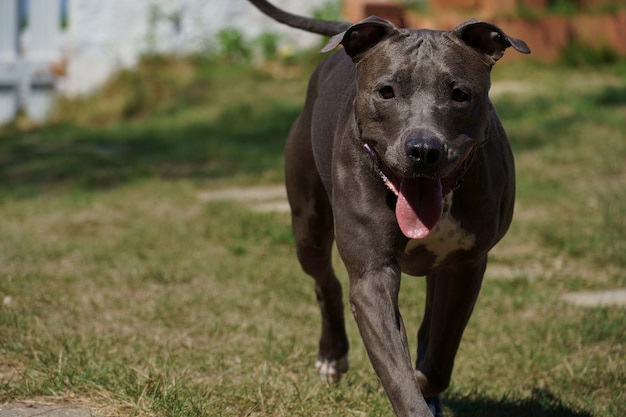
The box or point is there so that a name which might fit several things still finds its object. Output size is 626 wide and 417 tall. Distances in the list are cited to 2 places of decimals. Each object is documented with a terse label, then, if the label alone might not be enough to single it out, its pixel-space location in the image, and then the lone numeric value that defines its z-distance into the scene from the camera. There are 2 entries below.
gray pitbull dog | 3.39
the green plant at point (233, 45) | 14.45
